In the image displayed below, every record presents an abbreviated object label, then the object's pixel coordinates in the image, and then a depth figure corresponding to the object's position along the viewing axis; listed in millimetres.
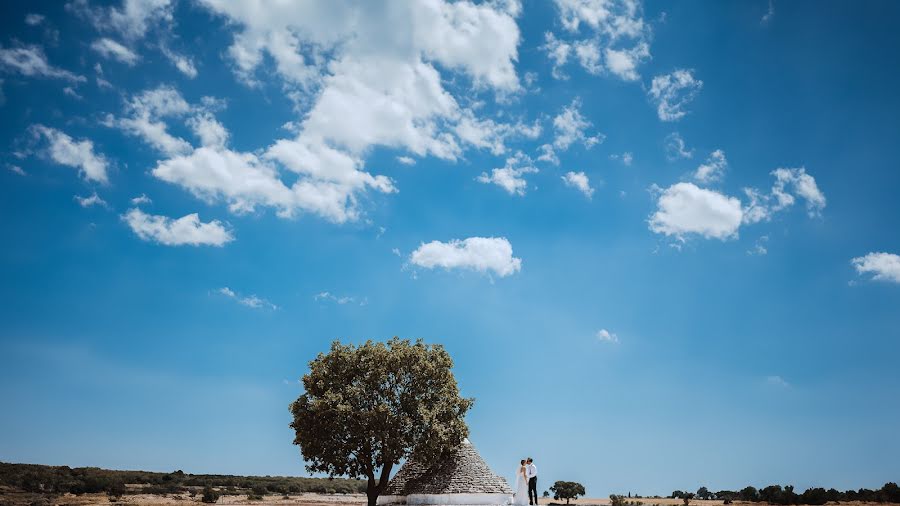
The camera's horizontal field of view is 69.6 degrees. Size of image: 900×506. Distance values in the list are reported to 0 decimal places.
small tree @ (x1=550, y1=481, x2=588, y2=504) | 66500
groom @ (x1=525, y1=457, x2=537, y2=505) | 34688
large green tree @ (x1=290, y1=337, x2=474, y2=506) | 45969
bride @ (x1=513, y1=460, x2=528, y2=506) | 33781
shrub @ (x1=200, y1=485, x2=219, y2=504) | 67062
